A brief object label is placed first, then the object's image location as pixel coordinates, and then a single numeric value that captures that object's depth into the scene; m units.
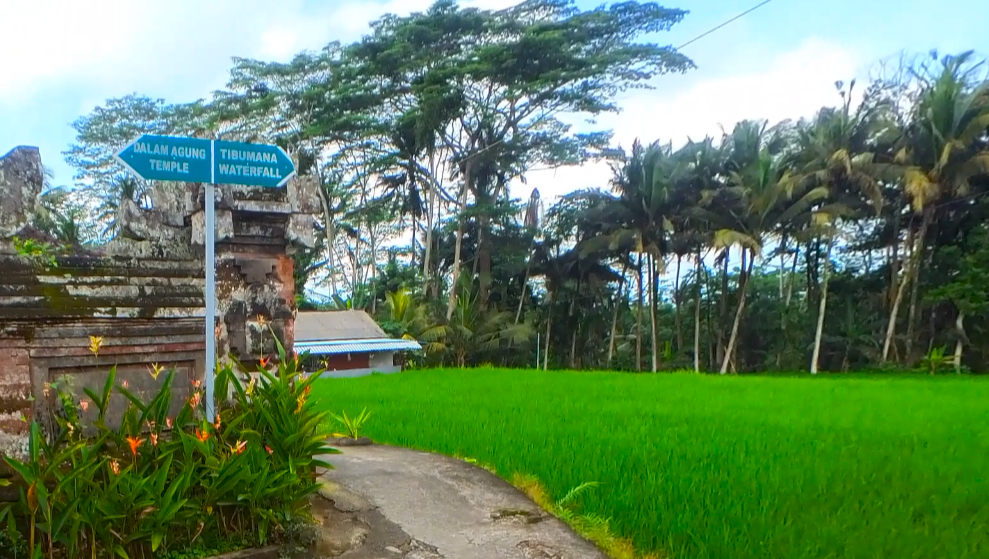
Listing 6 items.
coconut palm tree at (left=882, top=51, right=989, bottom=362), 15.28
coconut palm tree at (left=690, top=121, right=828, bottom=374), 16.83
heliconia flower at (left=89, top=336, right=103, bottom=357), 2.98
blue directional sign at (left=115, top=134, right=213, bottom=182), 2.92
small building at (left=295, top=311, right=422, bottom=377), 16.55
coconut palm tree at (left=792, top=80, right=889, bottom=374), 16.42
